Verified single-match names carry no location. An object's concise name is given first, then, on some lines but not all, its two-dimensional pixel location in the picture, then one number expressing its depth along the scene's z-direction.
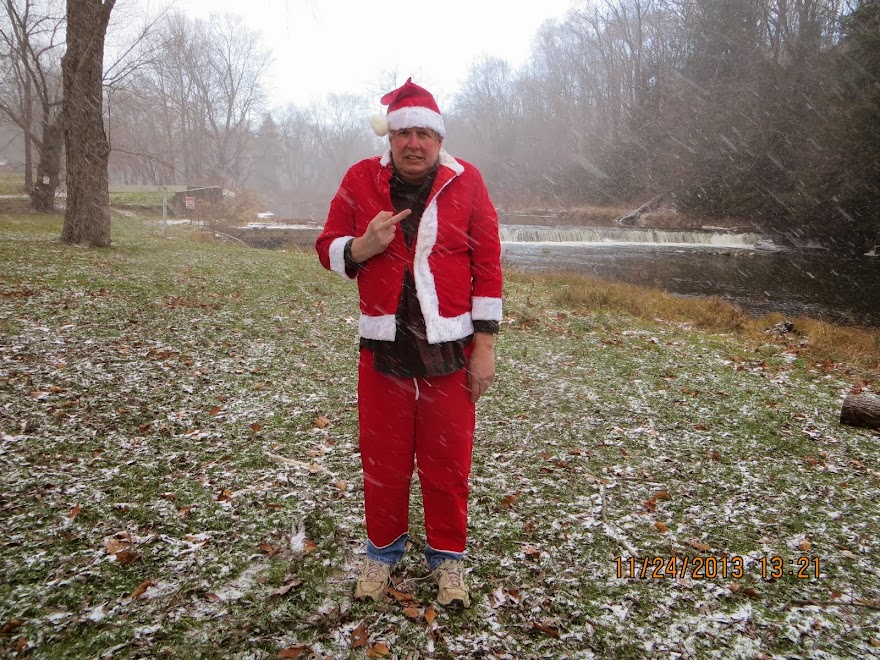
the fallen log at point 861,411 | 5.32
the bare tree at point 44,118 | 18.58
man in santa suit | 2.46
